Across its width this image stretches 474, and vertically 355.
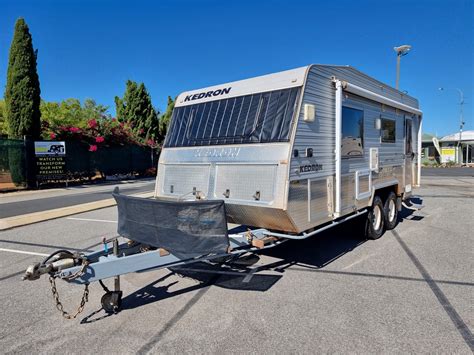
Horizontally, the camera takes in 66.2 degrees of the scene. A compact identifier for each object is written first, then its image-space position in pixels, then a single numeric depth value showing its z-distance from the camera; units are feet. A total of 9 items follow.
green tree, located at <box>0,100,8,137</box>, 91.04
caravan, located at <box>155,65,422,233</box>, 14.93
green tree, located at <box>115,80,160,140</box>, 100.94
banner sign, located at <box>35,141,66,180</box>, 59.98
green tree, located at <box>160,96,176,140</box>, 110.48
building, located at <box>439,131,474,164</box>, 139.85
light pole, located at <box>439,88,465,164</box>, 134.64
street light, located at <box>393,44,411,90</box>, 66.05
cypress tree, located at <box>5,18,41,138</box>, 60.49
